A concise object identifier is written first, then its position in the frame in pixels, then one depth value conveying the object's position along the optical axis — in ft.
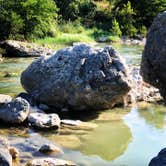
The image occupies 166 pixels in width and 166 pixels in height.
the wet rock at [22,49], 96.89
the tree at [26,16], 118.21
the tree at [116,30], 155.43
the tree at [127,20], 163.81
